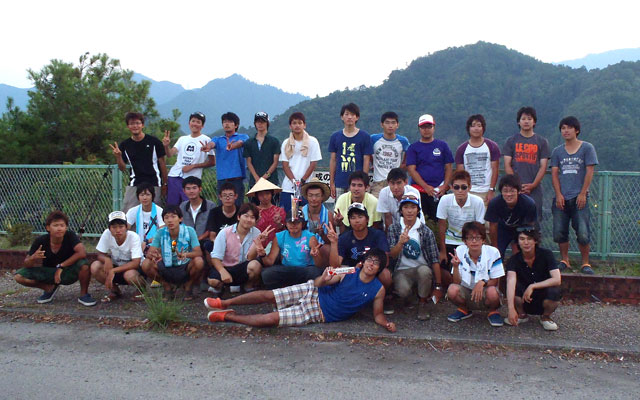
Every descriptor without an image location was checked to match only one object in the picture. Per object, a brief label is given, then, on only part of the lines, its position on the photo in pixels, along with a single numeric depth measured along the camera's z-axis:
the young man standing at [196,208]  6.50
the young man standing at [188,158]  7.42
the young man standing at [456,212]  5.80
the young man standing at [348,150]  6.88
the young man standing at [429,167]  6.65
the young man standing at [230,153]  7.34
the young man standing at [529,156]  6.57
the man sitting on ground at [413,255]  5.39
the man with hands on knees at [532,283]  4.99
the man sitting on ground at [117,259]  5.85
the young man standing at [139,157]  7.23
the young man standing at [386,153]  6.91
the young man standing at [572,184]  6.40
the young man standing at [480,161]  6.64
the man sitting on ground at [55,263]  5.88
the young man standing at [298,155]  7.07
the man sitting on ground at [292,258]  5.67
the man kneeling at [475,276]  5.12
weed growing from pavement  5.07
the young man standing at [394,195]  5.95
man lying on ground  5.03
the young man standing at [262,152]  7.27
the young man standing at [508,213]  5.68
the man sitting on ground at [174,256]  5.87
